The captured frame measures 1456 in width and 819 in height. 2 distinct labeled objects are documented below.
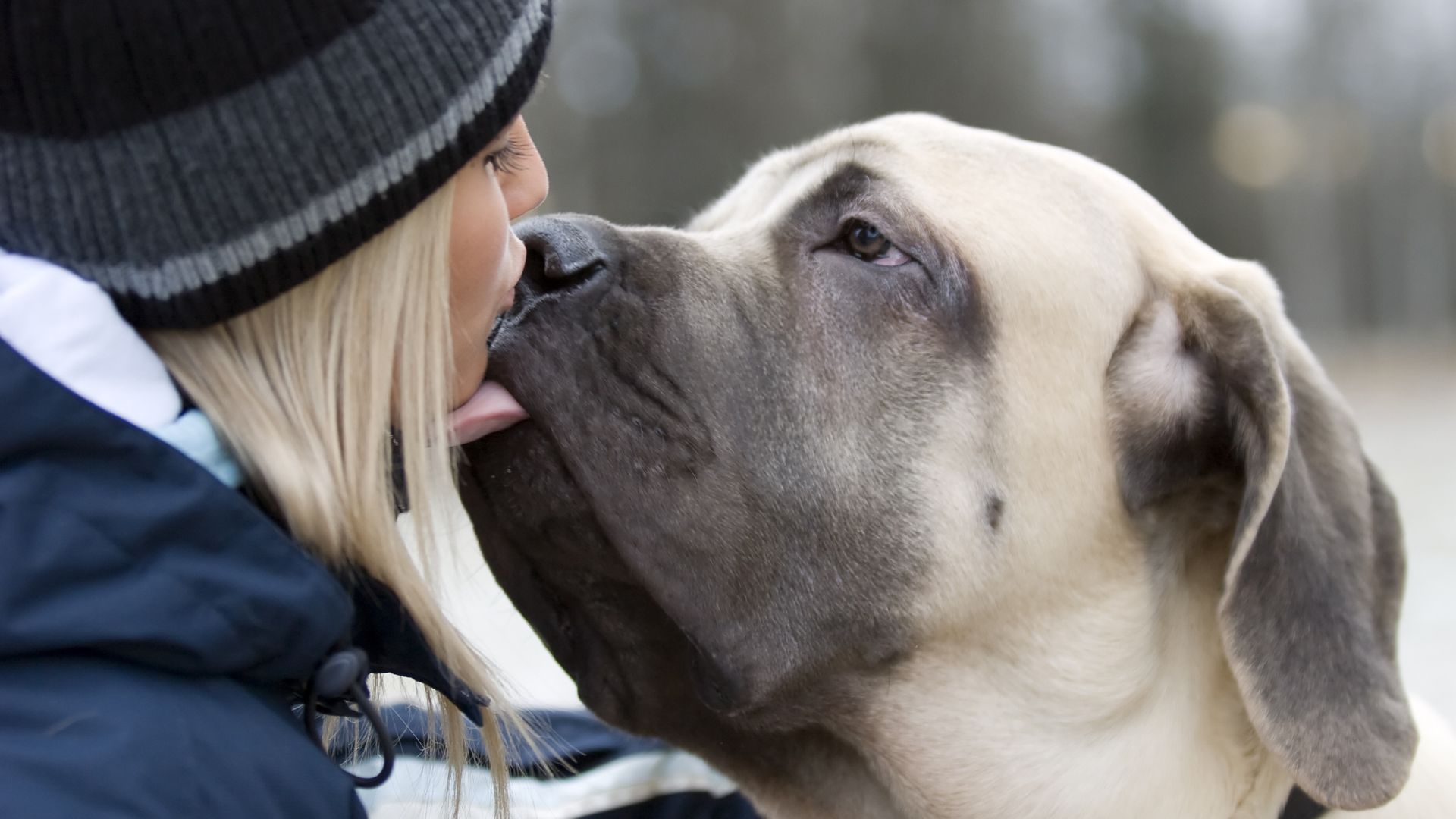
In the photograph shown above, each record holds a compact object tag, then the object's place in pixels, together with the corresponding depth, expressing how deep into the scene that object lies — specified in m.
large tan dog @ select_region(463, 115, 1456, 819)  1.69
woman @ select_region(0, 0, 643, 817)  1.54
